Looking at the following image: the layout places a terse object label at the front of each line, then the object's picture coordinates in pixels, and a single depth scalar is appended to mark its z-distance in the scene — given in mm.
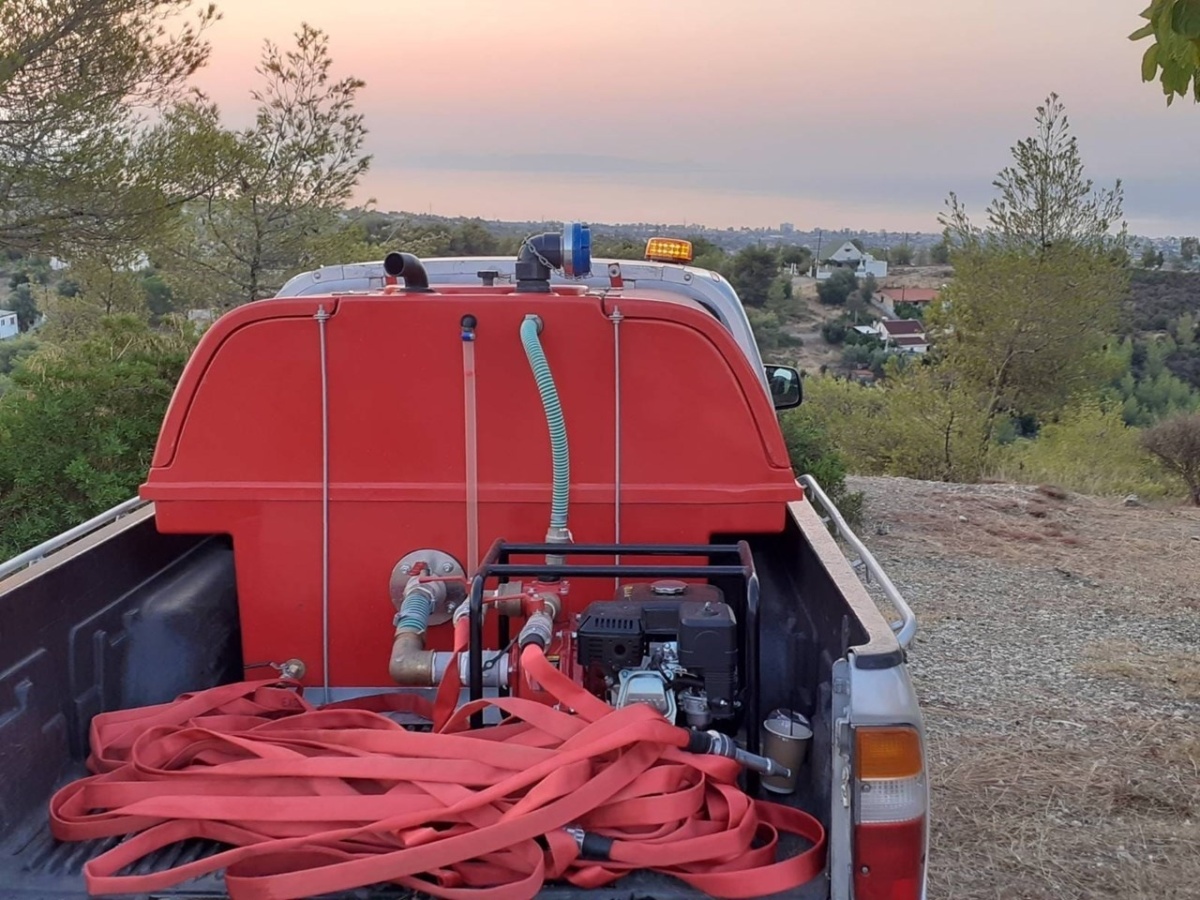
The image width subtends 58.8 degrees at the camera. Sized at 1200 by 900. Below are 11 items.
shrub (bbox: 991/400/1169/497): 15695
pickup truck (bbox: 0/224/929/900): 2672
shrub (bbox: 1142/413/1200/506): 15586
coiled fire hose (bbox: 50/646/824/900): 1886
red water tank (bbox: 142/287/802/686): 2820
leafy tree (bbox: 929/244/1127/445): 20422
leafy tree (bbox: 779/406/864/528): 10156
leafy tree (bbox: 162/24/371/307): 14758
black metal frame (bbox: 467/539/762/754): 2324
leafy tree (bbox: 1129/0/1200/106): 2805
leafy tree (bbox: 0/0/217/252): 10359
